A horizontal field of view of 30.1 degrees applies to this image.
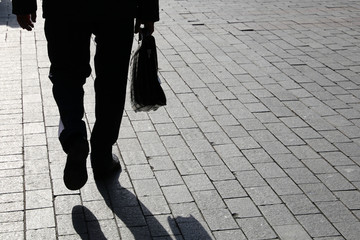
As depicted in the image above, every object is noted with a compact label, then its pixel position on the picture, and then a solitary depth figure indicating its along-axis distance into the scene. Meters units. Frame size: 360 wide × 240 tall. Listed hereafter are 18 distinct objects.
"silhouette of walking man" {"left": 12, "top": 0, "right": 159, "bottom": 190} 4.04
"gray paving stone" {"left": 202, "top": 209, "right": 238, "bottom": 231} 3.98
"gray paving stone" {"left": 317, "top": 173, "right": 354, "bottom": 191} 4.56
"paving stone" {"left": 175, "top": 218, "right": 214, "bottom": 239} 3.85
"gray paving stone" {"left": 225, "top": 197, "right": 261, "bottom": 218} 4.14
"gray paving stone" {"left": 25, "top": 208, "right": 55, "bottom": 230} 3.93
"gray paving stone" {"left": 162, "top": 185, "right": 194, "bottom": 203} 4.29
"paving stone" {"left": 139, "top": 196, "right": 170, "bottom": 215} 4.13
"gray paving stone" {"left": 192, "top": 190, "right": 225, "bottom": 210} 4.23
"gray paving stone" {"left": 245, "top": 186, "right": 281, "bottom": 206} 4.32
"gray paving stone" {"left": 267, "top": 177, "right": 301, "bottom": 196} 4.46
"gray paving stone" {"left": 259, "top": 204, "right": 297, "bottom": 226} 4.05
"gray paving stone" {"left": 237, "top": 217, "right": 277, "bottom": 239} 3.89
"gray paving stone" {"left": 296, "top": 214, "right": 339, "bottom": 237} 3.93
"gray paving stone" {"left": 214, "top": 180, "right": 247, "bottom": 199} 4.39
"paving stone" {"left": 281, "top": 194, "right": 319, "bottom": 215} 4.20
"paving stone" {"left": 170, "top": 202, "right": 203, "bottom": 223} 4.05
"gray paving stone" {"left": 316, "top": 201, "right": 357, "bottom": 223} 4.11
